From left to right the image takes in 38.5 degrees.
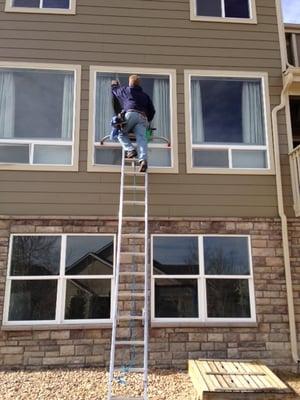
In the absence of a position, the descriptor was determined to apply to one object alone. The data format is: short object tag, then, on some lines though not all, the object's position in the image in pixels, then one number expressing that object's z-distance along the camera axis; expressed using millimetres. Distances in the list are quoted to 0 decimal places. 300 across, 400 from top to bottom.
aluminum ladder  6910
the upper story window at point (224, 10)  8602
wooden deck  5297
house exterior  7117
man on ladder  7074
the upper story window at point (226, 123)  7961
